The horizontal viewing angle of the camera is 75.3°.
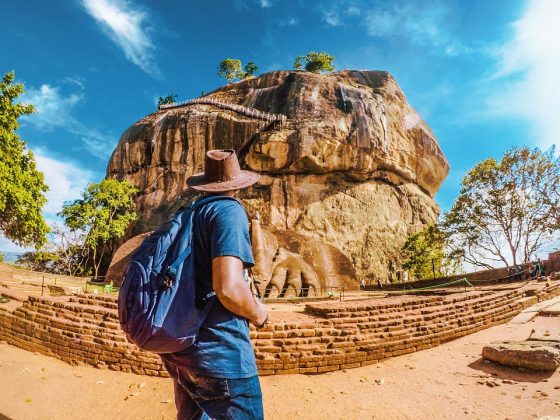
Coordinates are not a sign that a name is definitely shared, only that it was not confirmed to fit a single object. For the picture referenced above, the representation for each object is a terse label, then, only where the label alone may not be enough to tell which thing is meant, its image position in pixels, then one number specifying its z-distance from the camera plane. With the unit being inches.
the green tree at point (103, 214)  1029.8
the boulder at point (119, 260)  766.1
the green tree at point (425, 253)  925.8
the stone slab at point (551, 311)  296.7
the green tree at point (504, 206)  782.5
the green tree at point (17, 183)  645.9
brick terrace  212.4
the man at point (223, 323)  55.8
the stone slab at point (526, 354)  185.2
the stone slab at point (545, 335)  212.0
